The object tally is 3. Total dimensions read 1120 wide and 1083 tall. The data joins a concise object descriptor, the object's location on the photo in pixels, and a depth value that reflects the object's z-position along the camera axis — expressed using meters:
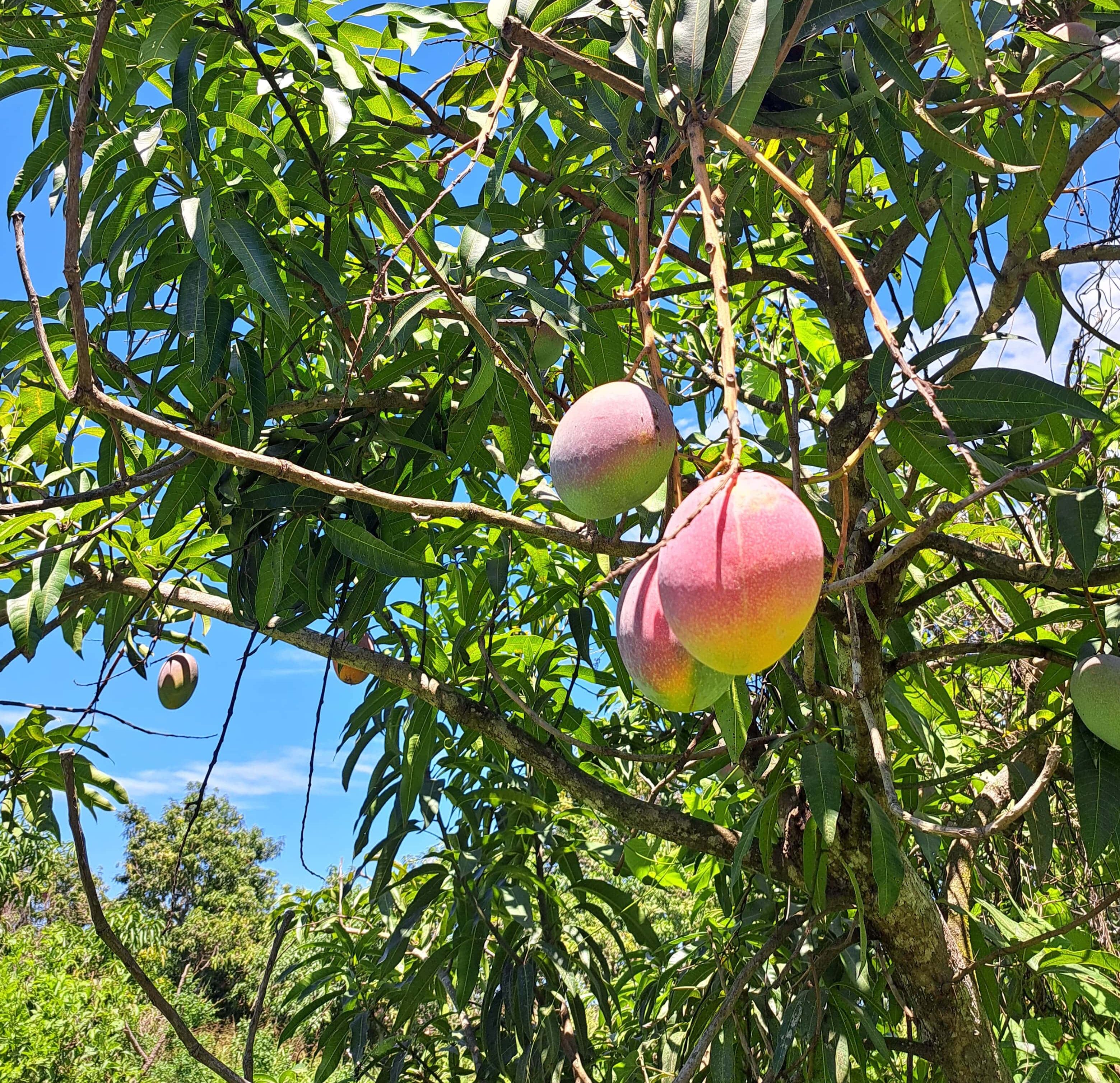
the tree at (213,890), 18.50
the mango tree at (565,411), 1.09
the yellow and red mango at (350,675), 2.81
